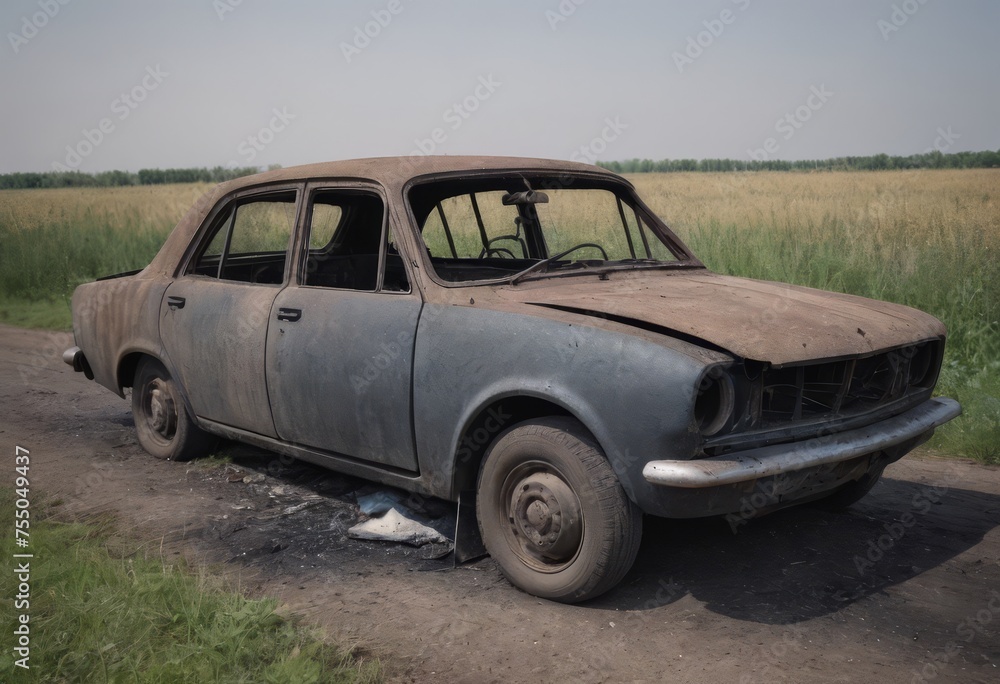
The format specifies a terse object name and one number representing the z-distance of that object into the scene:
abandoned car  3.09
